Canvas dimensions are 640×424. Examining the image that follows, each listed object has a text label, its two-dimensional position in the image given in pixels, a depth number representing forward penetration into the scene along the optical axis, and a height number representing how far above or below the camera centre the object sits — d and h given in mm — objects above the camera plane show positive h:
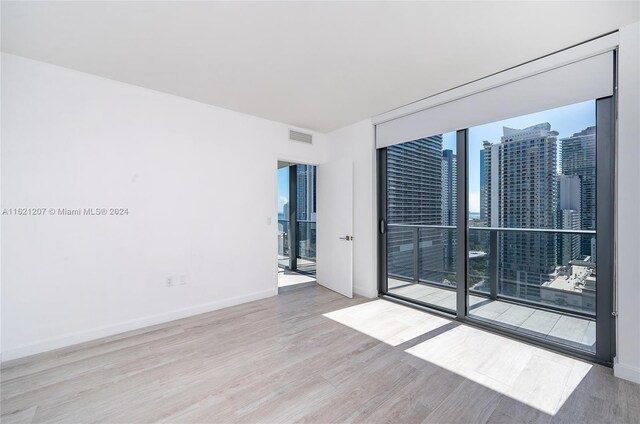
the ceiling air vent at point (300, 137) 4377 +1197
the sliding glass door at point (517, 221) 2426 -173
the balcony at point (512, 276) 2881 -917
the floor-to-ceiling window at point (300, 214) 5955 -142
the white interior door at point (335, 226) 4161 -307
